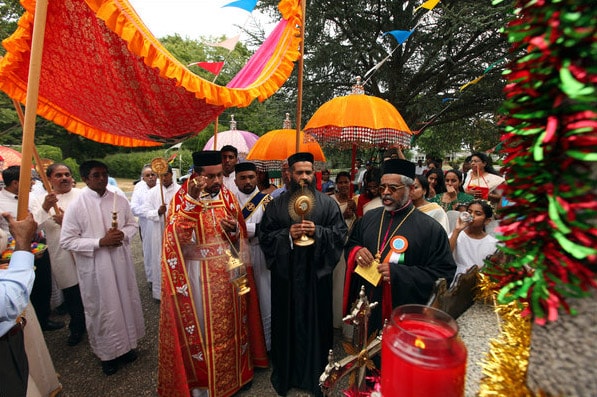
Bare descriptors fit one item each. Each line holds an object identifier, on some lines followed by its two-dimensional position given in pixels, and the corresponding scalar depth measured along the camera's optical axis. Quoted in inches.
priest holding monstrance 118.6
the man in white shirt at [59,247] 159.2
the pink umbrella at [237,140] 281.0
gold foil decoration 36.2
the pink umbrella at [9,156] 244.7
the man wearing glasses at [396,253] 97.4
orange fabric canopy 74.5
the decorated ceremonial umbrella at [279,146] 204.1
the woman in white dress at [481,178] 195.6
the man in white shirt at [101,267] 129.5
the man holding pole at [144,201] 223.3
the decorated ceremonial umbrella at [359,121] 150.9
